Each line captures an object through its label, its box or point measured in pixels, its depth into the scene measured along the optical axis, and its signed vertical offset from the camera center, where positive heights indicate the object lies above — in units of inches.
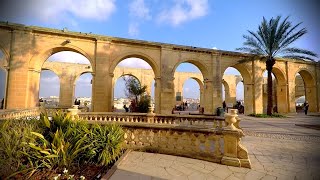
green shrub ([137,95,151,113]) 540.3 -9.0
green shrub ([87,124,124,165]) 149.0 -33.6
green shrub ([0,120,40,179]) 118.0 -34.4
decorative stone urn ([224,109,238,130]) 157.3 -13.6
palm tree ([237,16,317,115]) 615.5 +200.5
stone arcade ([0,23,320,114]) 484.7 +119.0
